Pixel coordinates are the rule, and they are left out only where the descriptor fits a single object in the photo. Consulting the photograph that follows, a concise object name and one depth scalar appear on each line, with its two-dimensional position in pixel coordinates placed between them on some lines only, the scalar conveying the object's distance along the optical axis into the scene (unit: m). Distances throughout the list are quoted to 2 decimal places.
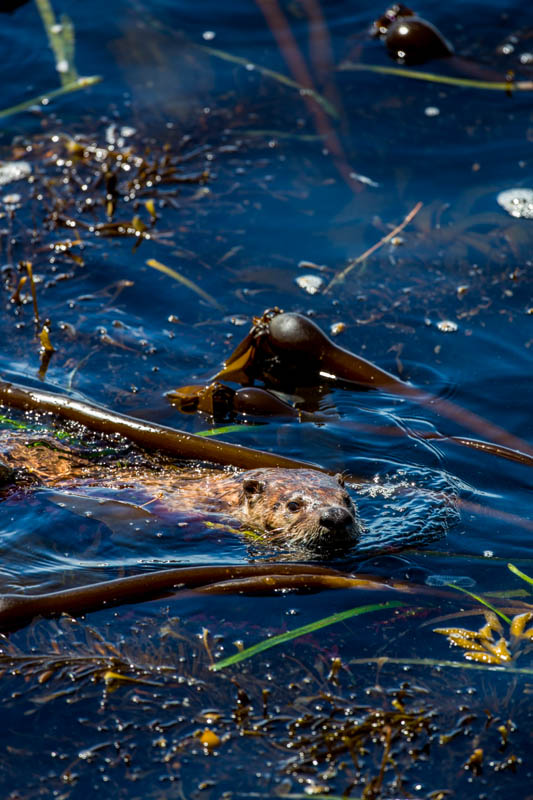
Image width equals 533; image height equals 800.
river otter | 9.25
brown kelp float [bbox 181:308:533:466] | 11.70
